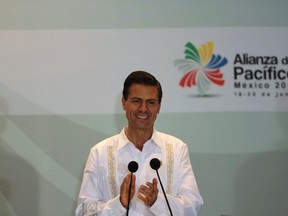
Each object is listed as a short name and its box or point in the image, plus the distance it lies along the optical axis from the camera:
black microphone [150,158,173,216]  3.62
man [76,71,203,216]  3.86
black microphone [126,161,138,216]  3.61
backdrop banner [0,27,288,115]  4.61
